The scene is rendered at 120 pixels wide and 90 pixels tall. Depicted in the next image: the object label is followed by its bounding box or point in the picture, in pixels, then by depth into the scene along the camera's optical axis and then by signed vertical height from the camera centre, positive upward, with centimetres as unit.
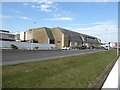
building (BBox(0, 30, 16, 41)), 4007 +331
